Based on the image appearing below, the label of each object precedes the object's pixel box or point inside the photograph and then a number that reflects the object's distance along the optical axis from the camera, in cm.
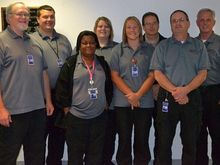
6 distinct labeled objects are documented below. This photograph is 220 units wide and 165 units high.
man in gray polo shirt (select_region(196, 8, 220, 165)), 330
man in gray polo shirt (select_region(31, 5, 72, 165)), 320
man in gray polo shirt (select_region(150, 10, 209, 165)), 293
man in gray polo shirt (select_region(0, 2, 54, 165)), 256
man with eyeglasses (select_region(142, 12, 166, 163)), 338
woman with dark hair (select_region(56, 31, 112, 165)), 280
